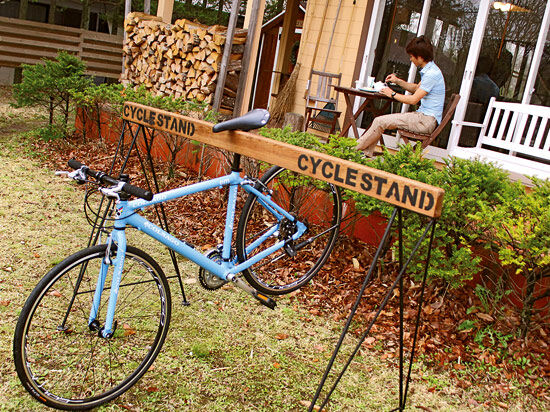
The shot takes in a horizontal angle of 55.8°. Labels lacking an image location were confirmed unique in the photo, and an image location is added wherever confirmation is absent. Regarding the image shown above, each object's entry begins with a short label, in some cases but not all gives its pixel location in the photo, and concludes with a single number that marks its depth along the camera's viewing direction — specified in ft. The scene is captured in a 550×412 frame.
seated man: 18.95
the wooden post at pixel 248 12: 24.90
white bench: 16.86
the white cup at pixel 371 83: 21.22
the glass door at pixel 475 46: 21.50
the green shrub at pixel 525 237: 10.62
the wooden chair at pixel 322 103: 25.22
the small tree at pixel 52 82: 24.43
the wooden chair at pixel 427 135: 18.92
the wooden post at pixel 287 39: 35.86
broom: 29.45
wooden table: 20.40
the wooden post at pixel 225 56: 23.24
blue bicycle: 8.20
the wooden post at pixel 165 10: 30.12
